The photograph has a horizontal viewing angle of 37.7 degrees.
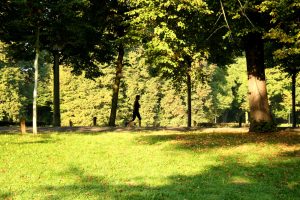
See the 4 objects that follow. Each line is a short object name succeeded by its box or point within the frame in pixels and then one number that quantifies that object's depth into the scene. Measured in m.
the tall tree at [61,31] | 24.09
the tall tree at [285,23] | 17.84
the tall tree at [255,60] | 21.86
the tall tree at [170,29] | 19.48
